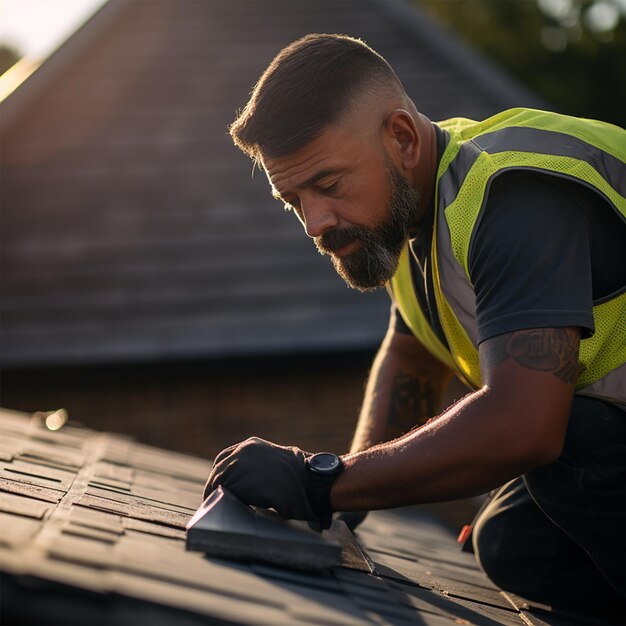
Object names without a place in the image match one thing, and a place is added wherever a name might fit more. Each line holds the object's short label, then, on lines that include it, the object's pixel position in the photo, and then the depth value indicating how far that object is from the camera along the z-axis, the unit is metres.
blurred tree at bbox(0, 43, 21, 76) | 35.37
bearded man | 1.98
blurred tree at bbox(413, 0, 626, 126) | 27.83
